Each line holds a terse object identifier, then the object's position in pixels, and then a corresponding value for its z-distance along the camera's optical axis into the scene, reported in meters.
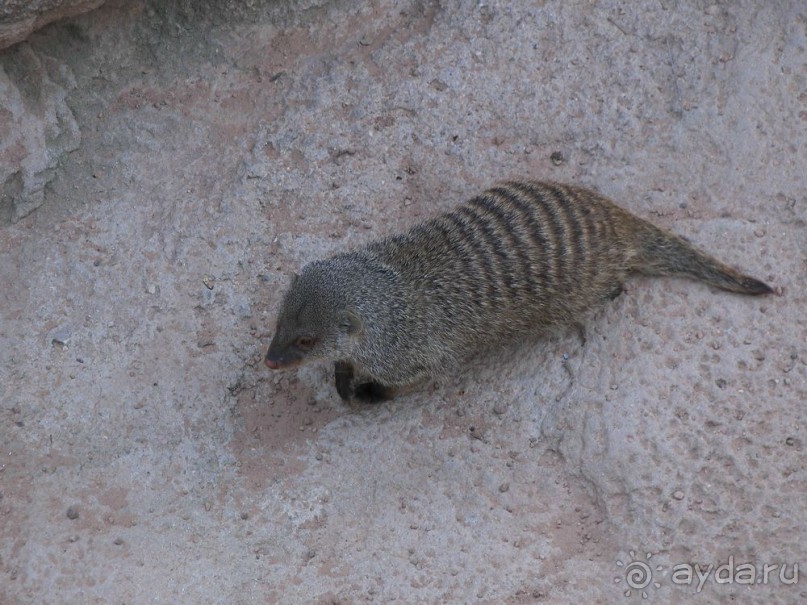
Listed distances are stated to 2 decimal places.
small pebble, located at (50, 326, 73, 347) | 5.72
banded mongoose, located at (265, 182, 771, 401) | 5.41
